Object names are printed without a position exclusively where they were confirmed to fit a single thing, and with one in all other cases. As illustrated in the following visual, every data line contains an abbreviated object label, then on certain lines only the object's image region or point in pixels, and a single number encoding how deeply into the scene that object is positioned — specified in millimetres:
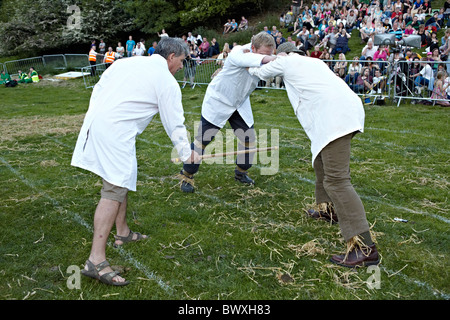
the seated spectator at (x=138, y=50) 24516
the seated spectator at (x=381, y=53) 15125
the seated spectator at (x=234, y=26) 29066
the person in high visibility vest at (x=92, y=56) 23142
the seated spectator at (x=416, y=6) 19630
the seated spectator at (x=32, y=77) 25094
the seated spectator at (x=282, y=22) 27122
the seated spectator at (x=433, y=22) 18500
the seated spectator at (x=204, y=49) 23359
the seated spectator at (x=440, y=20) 19203
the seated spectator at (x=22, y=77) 25202
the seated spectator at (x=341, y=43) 18953
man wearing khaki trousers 4219
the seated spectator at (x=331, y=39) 19281
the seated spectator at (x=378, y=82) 13181
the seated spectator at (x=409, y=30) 17572
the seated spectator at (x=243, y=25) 28862
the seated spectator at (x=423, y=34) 17688
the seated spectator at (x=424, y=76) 12516
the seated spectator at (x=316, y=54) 17153
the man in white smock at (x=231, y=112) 6277
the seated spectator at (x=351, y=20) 21891
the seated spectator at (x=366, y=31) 19381
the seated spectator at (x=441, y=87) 12062
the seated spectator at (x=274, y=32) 20667
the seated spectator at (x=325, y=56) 15648
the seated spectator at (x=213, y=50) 23141
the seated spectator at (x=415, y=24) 18688
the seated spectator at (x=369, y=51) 15948
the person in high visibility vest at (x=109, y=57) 22016
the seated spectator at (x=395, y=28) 17772
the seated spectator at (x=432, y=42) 16250
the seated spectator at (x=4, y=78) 25180
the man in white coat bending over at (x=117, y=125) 3943
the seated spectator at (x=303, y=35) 20919
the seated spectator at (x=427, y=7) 20433
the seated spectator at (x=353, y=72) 13633
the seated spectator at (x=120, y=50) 25278
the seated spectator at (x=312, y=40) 21062
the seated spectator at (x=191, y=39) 25953
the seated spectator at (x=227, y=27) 29141
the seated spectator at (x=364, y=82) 13422
